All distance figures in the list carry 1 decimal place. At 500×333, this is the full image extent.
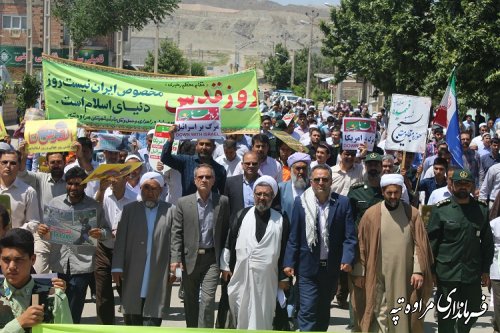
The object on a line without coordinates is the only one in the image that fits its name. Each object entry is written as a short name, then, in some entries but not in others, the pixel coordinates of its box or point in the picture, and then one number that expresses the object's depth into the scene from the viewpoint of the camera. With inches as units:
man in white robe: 324.2
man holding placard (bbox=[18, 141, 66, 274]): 358.3
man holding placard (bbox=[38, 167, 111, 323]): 323.3
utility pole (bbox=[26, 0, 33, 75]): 1589.7
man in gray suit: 338.3
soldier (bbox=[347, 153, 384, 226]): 374.3
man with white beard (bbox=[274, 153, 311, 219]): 378.6
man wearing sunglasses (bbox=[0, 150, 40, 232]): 330.3
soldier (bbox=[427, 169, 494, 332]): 343.0
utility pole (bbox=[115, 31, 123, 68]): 1891.5
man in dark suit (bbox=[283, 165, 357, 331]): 336.2
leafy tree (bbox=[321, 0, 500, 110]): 909.8
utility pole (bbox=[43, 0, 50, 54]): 1673.2
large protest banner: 478.6
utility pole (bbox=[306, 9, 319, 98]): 2627.5
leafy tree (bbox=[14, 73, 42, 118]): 1438.2
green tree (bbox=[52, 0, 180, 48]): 2149.4
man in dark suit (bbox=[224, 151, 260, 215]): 379.2
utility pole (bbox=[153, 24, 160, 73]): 2206.7
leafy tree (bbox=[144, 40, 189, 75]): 2992.1
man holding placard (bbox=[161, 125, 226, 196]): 400.8
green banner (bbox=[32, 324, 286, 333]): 214.1
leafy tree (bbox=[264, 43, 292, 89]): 3959.2
